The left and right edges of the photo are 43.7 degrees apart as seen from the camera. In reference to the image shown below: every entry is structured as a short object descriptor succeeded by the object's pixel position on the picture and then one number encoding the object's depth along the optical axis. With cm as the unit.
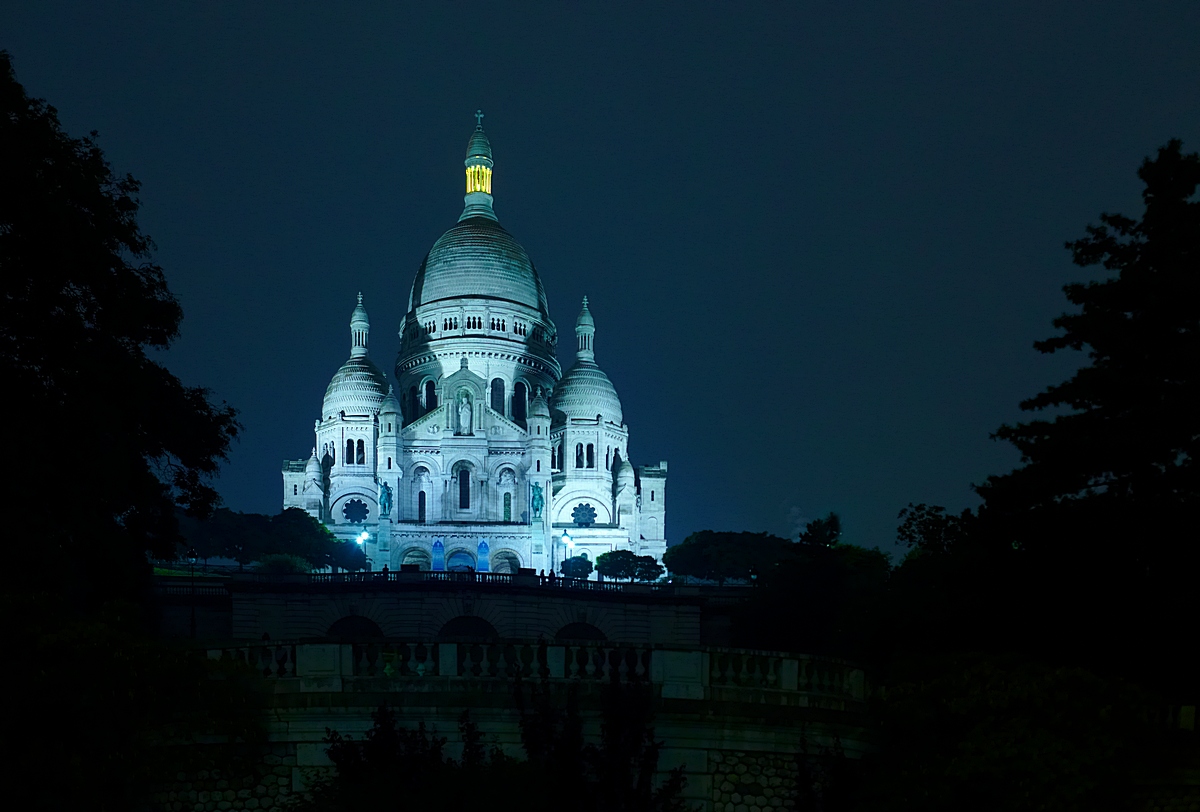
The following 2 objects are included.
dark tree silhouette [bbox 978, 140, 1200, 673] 2358
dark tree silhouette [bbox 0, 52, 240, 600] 2298
